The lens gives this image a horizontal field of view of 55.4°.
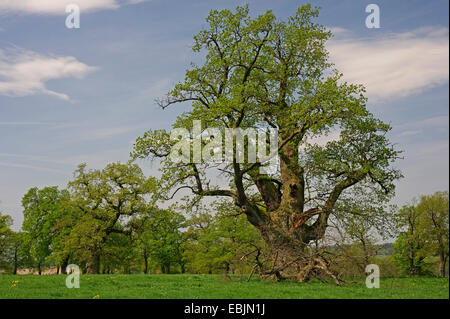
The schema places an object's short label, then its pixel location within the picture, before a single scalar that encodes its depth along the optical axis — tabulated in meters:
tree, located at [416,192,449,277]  40.00
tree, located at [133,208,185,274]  61.94
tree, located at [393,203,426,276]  43.47
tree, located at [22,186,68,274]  50.12
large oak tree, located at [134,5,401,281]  21.19
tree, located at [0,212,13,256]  54.38
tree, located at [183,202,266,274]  54.66
